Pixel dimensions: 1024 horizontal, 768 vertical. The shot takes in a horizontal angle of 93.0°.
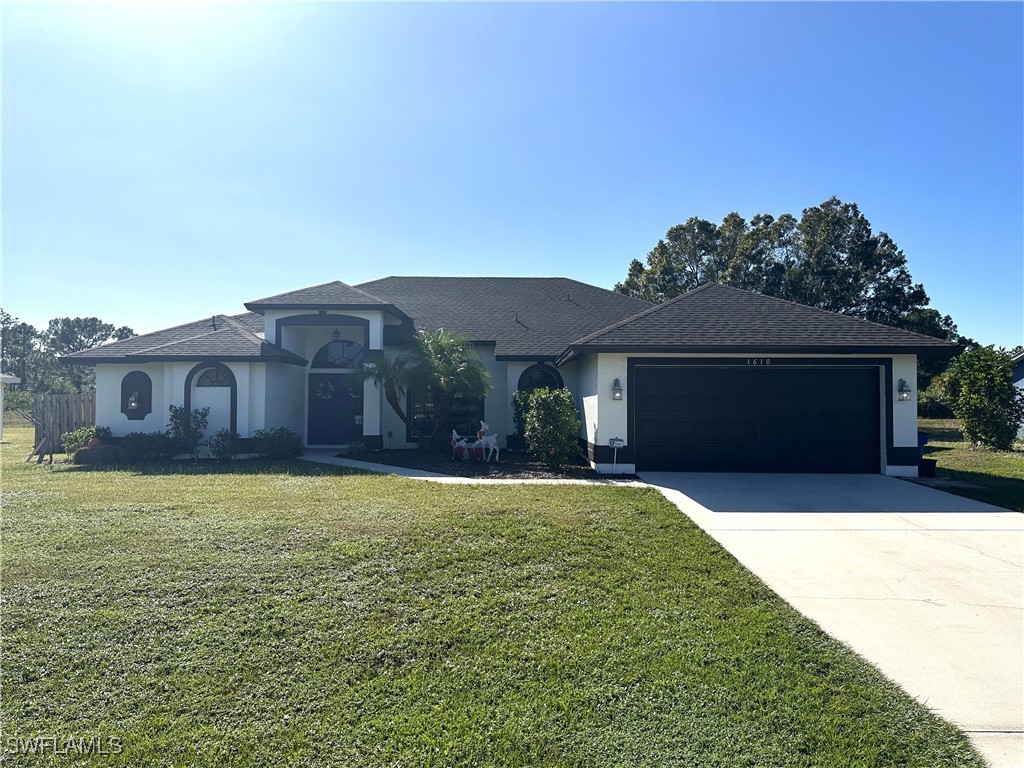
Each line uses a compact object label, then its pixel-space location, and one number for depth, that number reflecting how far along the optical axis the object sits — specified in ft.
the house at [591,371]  36.83
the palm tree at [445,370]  44.47
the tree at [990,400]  49.90
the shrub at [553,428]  38.73
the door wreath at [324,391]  53.31
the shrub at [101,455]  42.47
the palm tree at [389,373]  46.26
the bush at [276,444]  44.27
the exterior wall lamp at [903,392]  36.27
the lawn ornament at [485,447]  42.57
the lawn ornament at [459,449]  43.42
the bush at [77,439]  45.60
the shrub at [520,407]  46.42
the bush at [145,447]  43.65
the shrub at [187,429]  44.68
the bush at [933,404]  86.90
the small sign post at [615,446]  36.55
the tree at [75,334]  204.54
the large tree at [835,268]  96.17
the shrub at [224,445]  44.45
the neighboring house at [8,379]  67.52
